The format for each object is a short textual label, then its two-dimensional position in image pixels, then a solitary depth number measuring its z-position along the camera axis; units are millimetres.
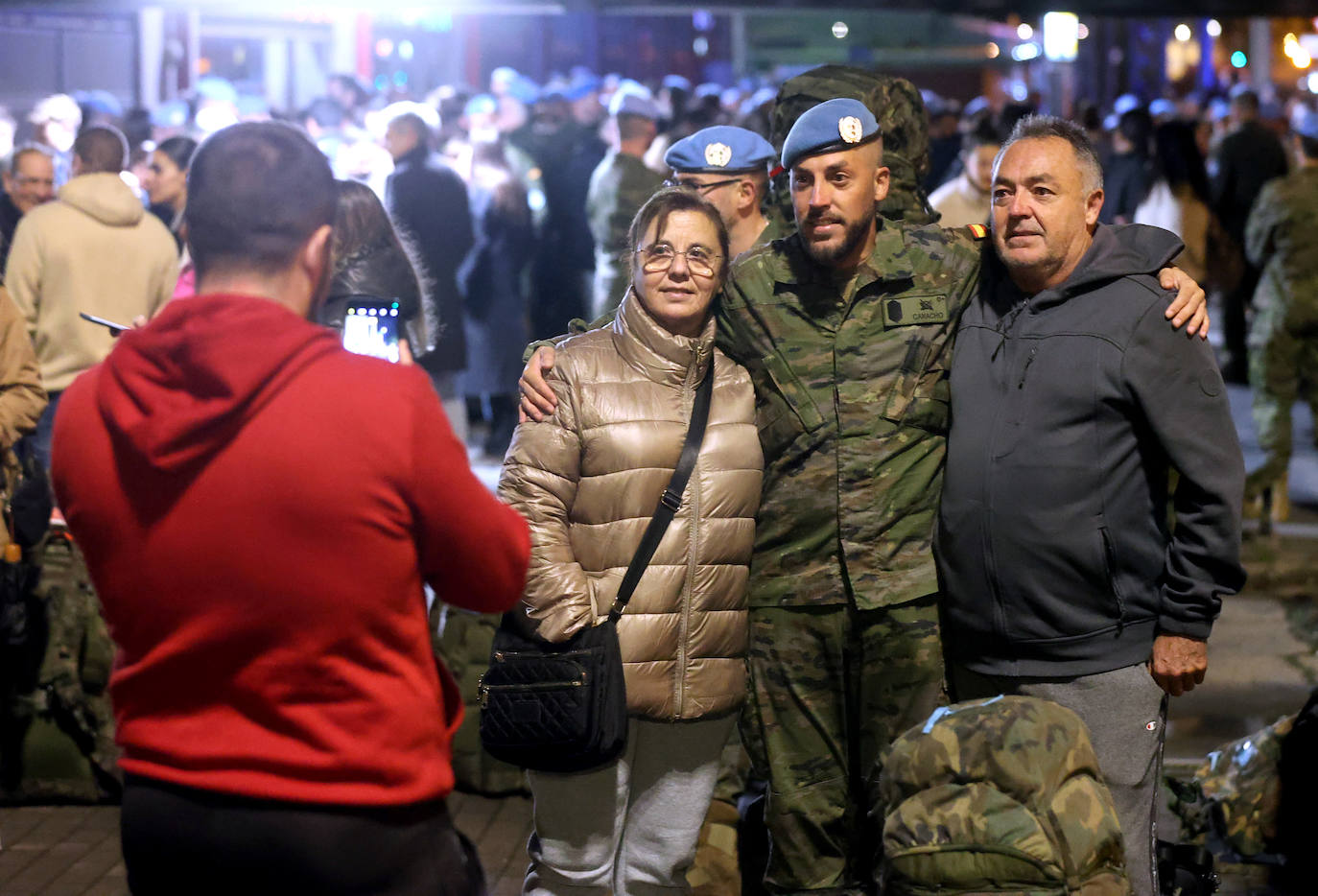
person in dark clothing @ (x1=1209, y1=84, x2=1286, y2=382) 13195
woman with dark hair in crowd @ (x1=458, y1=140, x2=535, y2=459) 11070
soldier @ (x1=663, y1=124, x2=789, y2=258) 5590
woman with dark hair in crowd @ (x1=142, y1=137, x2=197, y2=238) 8820
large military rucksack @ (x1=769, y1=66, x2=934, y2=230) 4855
